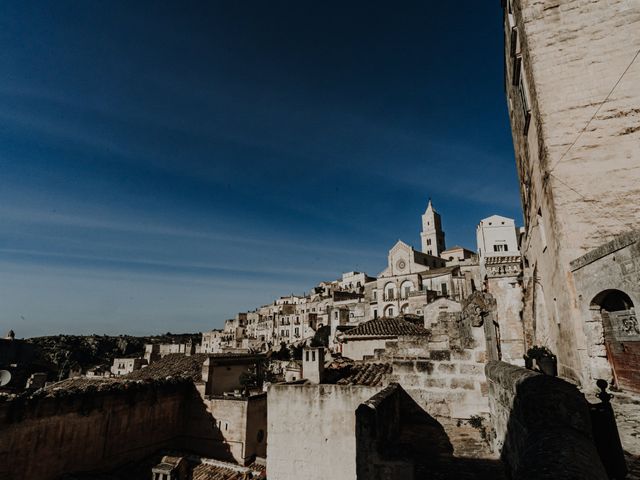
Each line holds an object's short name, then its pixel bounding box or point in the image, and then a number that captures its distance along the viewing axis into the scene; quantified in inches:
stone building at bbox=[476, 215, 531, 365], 625.7
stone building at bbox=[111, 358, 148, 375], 2011.6
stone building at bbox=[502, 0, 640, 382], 356.5
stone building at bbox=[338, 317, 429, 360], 812.0
